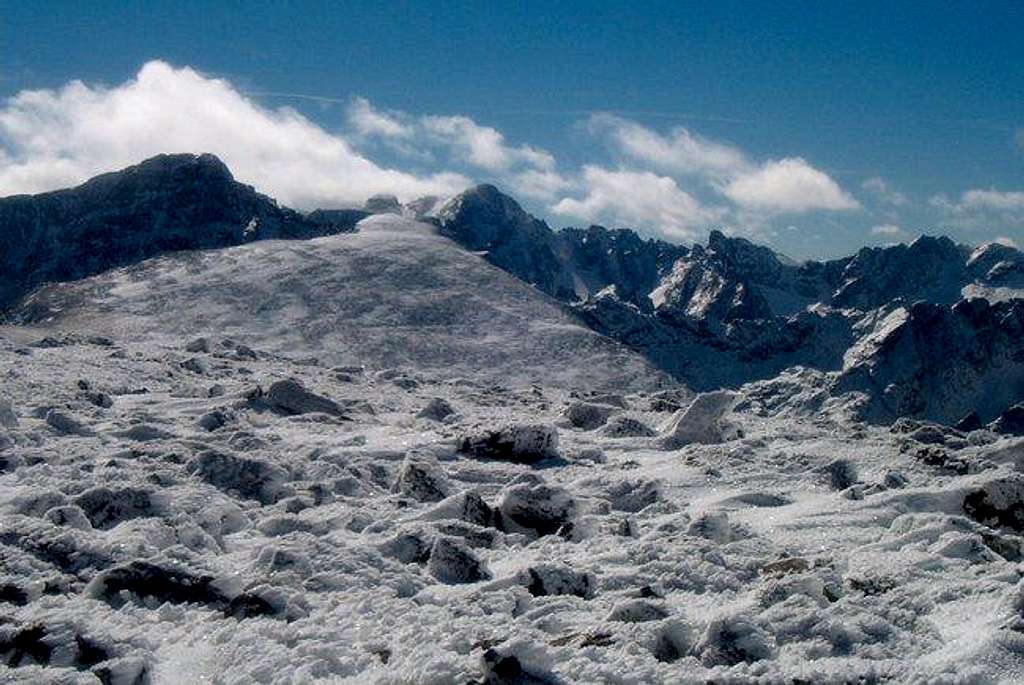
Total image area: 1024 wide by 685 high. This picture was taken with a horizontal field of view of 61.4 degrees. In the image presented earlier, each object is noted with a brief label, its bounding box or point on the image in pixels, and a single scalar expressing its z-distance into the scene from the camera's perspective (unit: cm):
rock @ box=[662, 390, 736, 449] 1803
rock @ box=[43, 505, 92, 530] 992
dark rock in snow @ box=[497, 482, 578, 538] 1130
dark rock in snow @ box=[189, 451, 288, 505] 1264
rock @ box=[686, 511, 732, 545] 1041
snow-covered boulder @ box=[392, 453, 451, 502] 1289
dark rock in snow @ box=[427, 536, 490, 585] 919
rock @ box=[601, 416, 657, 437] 1942
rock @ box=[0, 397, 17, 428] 1503
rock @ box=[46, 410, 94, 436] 1574
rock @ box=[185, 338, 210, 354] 4184
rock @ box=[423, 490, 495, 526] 1138
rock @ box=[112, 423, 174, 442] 1563
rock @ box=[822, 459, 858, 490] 1342
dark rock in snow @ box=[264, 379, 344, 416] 2112
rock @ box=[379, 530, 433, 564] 976
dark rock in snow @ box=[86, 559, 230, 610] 825
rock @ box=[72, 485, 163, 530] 1048
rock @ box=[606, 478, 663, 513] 1295
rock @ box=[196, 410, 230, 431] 1741
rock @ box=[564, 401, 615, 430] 2161
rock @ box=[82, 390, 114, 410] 1930
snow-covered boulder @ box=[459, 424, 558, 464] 1628
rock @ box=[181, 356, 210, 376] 3084
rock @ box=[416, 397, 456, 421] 2206
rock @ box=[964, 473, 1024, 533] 1095
